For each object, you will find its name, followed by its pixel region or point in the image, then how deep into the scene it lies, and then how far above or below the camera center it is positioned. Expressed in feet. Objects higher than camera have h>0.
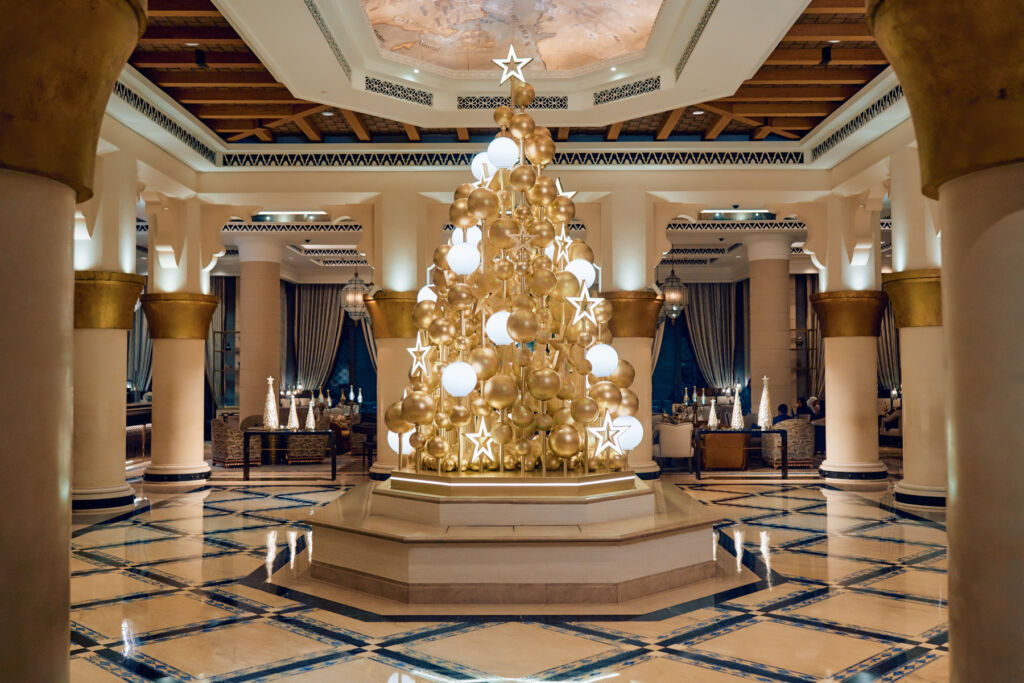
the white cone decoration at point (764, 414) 35.35 -1.59
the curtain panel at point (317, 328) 64.75 +4.10
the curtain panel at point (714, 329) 63.26 +3.58
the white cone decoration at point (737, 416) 35.48 -1.65
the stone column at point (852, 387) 31.60 -0.43
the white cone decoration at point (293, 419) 34.55 -1.50
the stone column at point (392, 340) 31.81 +1.56
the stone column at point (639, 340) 31.55 +1.44
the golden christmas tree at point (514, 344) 16.78 +0.74
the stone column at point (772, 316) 46.09 +3.27
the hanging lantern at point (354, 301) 46.11 +4.38
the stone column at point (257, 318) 45.96 +3.53
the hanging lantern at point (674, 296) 44.34 +4.26
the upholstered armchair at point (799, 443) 38.37 -3.02
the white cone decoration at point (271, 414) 34.09 -1.27
